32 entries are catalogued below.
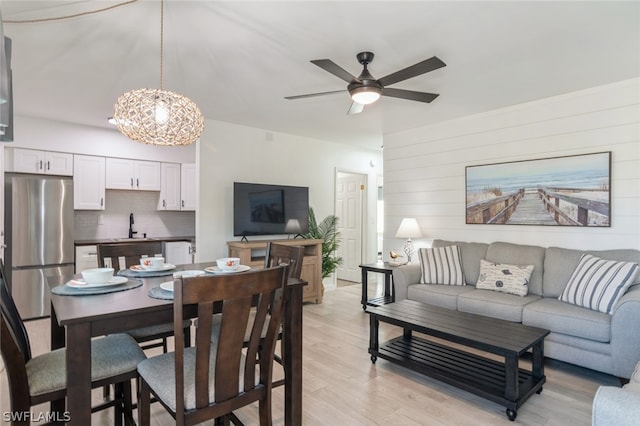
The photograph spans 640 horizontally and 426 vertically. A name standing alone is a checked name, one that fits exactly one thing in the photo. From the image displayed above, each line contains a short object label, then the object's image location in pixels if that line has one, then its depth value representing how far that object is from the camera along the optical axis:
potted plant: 5.50
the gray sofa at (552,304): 2.57
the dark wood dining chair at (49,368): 1.40
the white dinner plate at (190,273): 2.03
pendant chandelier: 2.16
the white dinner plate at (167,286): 1.74
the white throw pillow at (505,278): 3.47
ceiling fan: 2.30
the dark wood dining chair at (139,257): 2.22
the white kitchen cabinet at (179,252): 5.33
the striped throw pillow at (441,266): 4.01
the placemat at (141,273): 2.17
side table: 4.57
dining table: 1.40
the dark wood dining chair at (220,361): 1.34
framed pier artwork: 3.43
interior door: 6.63
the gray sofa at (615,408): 1.12
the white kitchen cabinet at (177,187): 5.57
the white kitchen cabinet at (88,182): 4.81
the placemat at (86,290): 1.71
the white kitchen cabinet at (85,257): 4.61
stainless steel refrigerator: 4.16
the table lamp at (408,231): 4.72
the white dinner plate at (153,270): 2.29
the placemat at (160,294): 1.65
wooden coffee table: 2.29
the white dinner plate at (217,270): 2.16
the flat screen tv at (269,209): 4.68
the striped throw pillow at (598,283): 2.79
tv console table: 4.84
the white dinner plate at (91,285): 1.81
